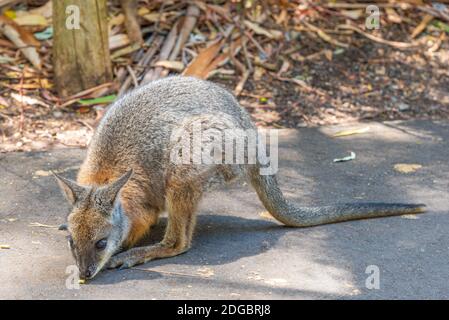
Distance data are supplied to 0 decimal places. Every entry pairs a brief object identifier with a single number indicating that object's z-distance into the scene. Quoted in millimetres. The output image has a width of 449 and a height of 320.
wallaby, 4879
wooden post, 7660
